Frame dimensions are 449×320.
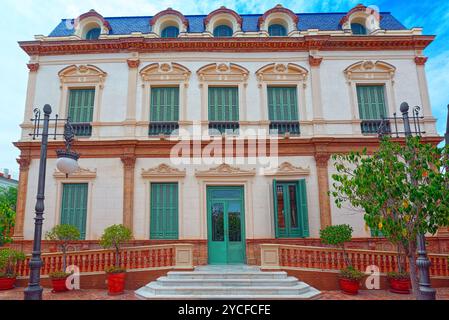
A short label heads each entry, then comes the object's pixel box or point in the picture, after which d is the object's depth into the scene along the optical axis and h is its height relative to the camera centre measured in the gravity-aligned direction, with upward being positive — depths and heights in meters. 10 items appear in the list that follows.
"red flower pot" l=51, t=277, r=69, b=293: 9.14 -1.56
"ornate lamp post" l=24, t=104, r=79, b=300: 6.30 +0.56
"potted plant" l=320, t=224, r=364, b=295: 8.87 -1.03
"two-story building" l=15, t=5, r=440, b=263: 11.57 +4.17
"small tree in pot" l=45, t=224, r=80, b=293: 9.15 -0.34
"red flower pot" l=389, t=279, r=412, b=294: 8.92 -1.77
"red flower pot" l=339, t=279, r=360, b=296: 8.84 -1.75
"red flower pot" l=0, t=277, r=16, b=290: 9.34 -1.52
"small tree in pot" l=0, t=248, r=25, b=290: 9.39 -1.04
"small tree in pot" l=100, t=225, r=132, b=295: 8.94 -0.62
